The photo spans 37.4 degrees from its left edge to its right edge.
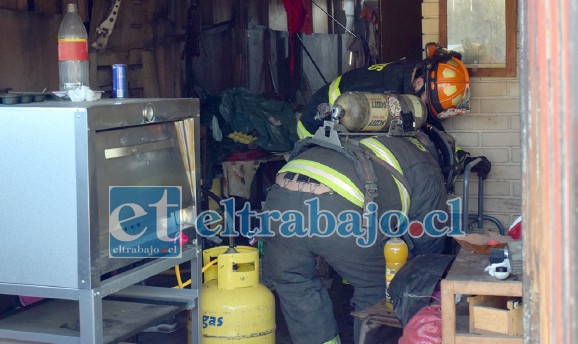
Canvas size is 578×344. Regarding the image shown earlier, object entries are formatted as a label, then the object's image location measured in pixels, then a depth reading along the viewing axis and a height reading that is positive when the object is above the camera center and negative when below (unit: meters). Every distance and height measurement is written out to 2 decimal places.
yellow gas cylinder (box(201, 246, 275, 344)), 4.80 -0.87
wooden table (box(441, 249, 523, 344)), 3.35 -0.58
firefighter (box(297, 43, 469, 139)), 5.68 +0.44
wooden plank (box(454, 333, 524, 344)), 3.35 -0.77
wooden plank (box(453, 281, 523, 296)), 3.35 -0.56
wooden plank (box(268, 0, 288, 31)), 12.13 +1.96
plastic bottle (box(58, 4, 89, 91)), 4.32 +0.48
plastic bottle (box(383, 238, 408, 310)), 4.58 -0.60
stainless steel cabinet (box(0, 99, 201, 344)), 3.37 -0.18
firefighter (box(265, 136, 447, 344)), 4.86 -0.43
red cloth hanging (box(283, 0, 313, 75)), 10.09 +1.59
